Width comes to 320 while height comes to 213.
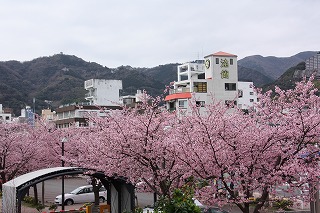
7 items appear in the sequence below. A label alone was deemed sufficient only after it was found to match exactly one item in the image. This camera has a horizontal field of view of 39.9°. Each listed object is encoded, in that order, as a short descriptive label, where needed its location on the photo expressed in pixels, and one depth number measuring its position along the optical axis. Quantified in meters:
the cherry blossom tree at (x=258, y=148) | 12.00
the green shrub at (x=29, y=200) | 29.99
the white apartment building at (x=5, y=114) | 88.72
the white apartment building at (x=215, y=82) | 54.38
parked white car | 29.62
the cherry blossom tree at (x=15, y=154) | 27.66
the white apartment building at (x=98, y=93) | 68.19
